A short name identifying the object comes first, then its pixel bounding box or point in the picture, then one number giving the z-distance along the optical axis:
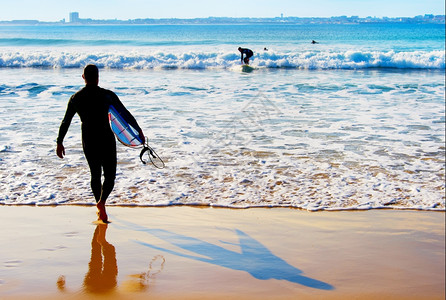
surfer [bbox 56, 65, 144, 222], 4.34
